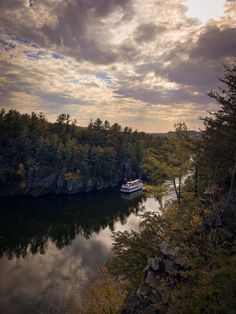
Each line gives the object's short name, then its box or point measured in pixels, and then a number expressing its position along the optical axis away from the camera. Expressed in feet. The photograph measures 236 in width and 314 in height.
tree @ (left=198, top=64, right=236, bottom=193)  48.54
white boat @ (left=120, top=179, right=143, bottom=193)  243.19
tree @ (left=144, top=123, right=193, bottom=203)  77.76
